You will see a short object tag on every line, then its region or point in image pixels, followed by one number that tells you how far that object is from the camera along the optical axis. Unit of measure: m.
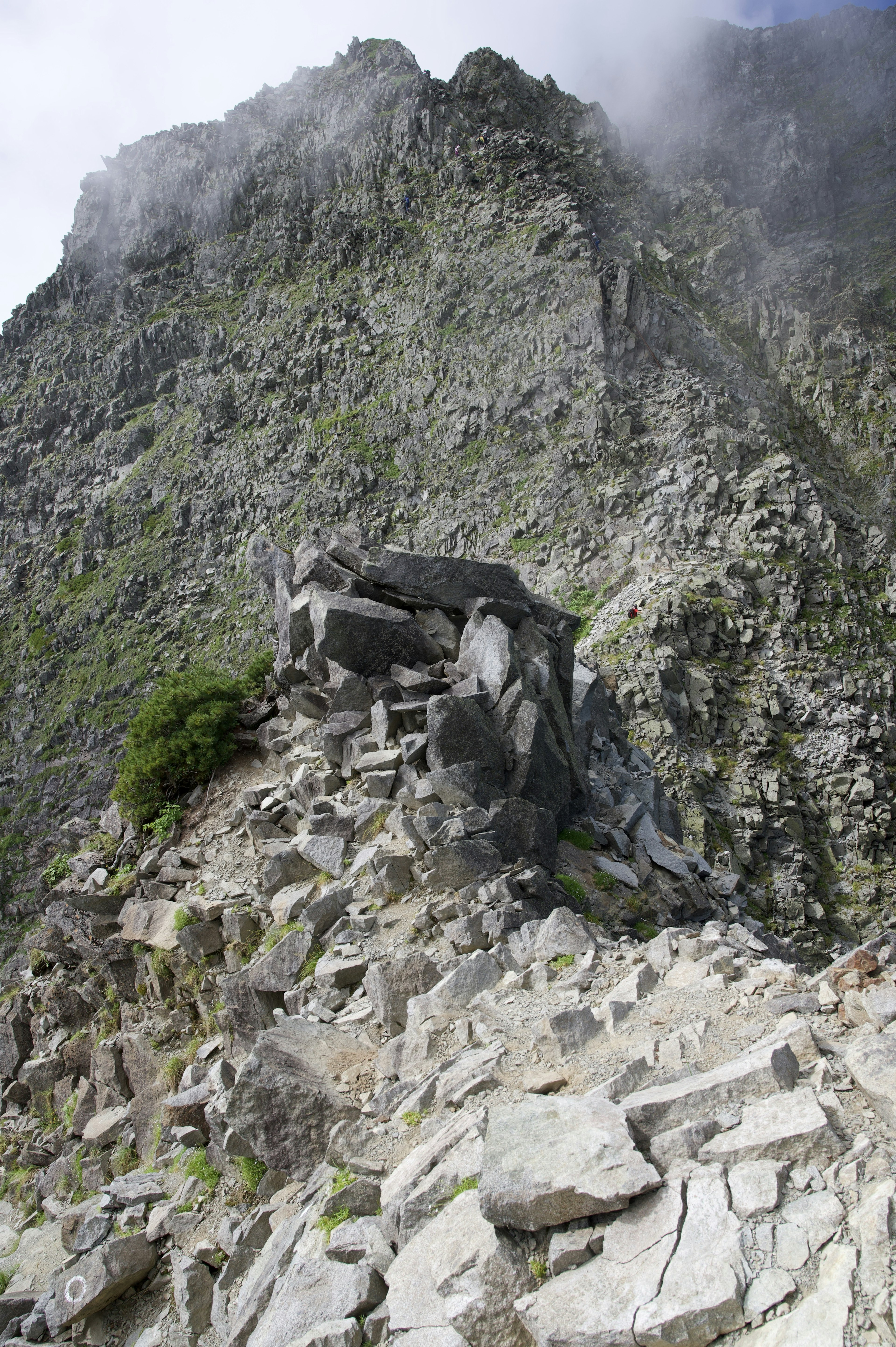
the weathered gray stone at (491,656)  11.30
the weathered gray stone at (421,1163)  4.58
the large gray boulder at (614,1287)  3.33
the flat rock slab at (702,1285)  3.14
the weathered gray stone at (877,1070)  3.84
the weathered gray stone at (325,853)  9.33
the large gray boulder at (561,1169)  3.74
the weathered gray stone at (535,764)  10.52
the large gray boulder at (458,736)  9.81
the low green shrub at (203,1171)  6.86
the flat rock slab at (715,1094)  4.27
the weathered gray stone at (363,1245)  4.42
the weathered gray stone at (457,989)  6.79
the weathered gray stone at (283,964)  8.30
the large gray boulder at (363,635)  11.67
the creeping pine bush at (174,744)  12.34
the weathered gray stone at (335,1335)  3.99
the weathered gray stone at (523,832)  9.21
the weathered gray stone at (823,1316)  2.86
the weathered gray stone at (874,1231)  3.00
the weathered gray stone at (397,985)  7.04
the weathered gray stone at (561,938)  7.35
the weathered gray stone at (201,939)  9.82
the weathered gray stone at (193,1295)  5.89
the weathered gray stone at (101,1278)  6.33
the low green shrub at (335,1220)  4.91
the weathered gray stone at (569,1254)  3.66
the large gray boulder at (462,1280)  3.64
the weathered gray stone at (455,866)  8.50
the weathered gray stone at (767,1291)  3.11
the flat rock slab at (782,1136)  3.73
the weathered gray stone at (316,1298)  4.22
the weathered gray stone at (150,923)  10.25
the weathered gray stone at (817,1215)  3.28
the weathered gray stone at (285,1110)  5.95
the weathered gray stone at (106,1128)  9.34
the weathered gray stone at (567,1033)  5.72
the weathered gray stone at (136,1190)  7.11
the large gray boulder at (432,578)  12.96
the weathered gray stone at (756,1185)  3.53
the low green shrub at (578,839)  11.09
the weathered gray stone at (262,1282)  5.01
